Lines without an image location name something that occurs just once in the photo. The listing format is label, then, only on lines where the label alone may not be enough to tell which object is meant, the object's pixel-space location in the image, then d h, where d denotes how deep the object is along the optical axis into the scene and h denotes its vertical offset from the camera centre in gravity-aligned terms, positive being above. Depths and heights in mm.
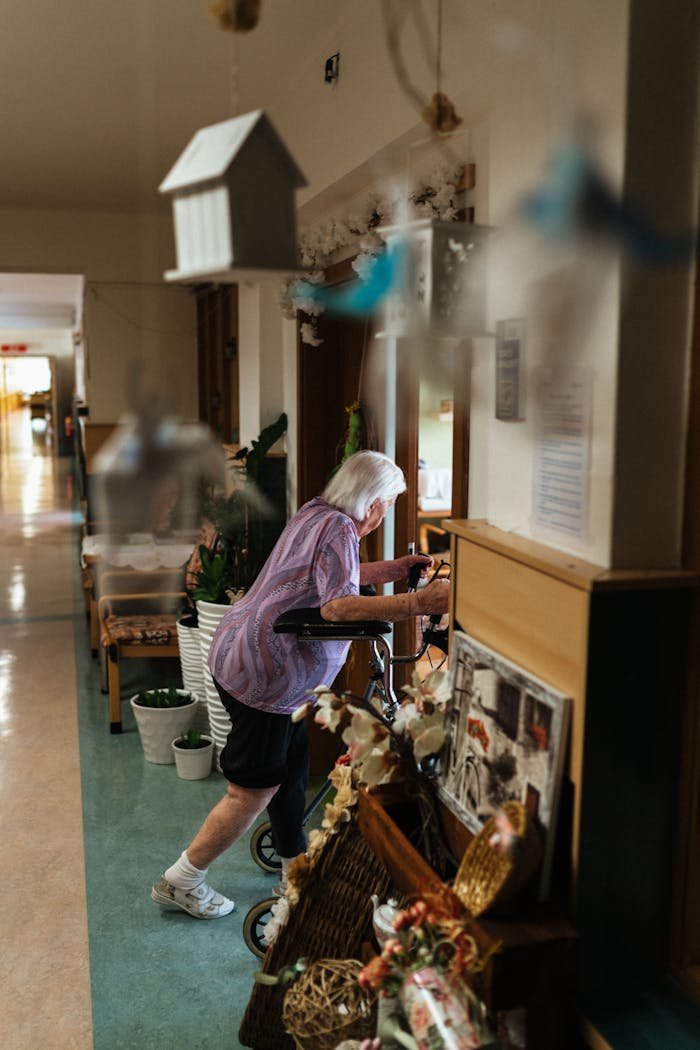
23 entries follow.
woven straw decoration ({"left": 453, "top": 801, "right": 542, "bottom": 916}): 1489 -715
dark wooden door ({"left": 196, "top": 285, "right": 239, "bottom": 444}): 6051 +120
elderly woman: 2645 -660
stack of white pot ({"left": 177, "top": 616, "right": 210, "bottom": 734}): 4512 -1235
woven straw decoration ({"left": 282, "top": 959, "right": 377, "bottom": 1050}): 1910 -1171
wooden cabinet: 1517 -542
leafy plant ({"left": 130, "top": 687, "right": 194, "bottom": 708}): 4309 -1305
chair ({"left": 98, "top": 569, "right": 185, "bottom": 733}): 4809 -1138
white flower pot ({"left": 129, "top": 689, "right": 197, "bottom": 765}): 4234 -1403
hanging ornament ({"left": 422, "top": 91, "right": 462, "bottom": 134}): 1098 +302
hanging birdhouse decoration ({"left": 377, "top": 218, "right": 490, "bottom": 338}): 1235 +141
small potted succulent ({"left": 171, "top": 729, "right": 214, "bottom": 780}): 4105 -1469
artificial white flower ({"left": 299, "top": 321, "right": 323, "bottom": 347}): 3881 +226
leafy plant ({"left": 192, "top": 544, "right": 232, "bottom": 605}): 4351 -800
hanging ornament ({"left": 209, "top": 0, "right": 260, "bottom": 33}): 902 +339
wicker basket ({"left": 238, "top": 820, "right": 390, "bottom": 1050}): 2137 -1098
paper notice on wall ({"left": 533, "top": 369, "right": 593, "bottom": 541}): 1581 -97
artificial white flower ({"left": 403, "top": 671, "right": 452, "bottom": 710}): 1860 -553
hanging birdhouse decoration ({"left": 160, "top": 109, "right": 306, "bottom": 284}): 878 +172
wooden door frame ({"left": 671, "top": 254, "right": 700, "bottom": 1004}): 1524 -625
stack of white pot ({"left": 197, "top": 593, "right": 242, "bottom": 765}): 4125 -1188
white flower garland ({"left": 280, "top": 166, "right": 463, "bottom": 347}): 2568 +509
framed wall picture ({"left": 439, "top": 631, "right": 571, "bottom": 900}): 1555 -580
